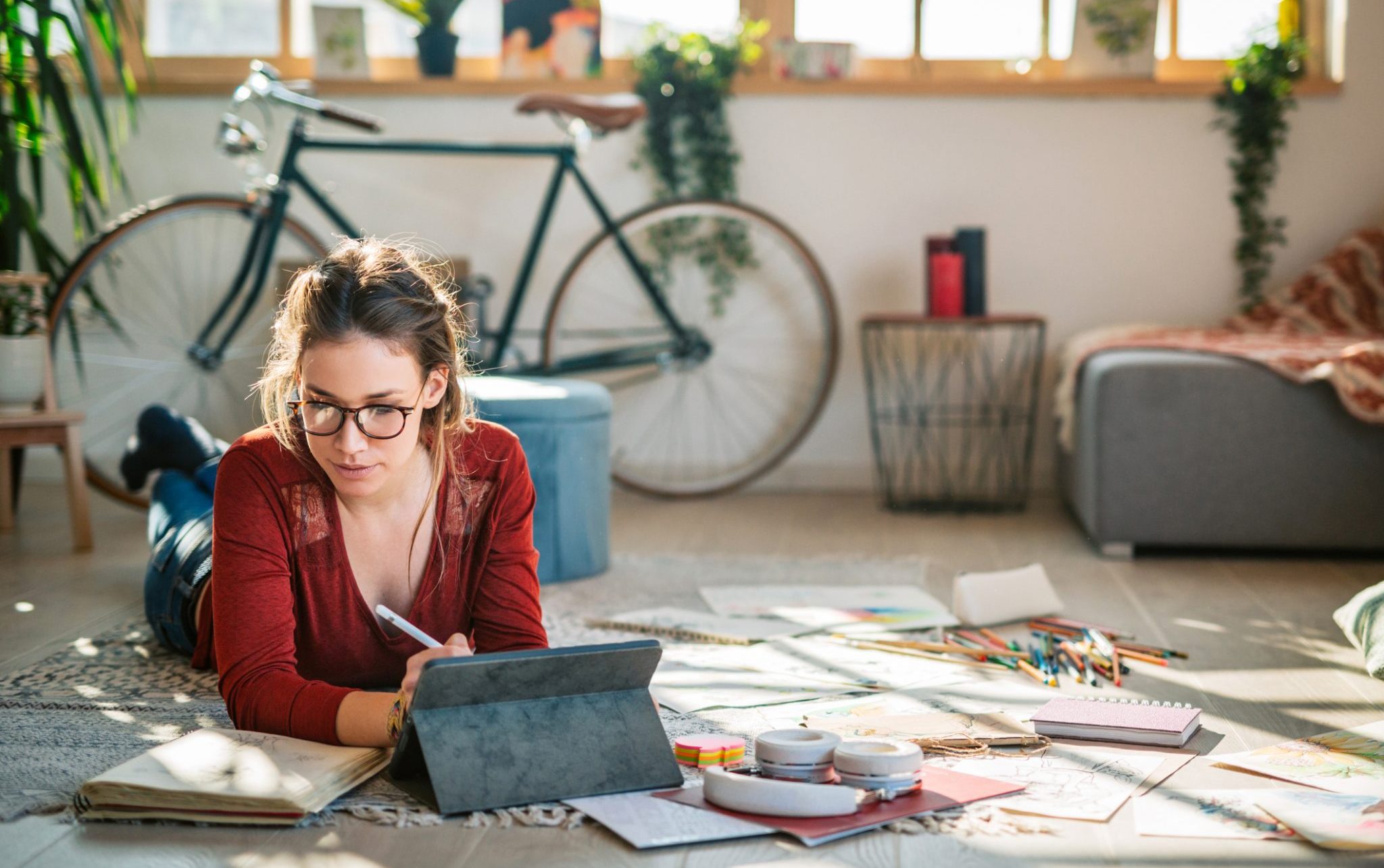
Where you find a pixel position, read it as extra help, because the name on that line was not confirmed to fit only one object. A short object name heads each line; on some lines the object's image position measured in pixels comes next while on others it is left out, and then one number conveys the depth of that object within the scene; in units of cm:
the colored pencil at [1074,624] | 209
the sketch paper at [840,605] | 219
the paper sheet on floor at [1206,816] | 125
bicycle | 350
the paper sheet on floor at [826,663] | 186
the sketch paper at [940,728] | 152
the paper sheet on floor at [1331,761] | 136
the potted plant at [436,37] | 365
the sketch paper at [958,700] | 168
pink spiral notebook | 152
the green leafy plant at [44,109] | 292
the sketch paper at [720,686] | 174
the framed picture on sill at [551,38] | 372
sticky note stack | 143
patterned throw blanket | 293
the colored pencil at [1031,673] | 183
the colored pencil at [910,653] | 193
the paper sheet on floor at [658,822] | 123
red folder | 123
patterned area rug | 131
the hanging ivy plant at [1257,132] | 347
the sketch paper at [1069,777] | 132
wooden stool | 277
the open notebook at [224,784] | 126
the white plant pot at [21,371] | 276
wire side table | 366
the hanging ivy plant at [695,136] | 358
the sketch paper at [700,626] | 211
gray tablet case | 128
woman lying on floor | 138
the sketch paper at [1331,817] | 121
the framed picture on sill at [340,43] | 372
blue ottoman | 250
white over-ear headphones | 125
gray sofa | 271
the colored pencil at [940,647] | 197
